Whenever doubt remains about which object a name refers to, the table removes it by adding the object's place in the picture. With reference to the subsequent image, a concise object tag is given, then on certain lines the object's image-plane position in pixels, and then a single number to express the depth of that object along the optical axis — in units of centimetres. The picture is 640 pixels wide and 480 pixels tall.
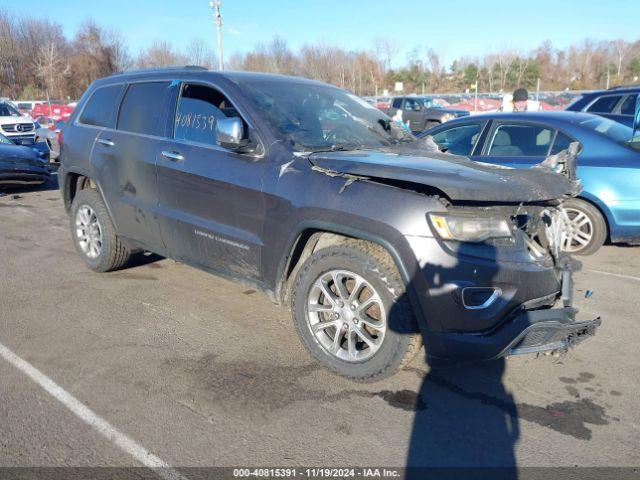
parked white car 1653
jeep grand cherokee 288
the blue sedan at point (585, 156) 559
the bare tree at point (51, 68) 4906
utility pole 2709
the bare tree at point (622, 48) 6009
